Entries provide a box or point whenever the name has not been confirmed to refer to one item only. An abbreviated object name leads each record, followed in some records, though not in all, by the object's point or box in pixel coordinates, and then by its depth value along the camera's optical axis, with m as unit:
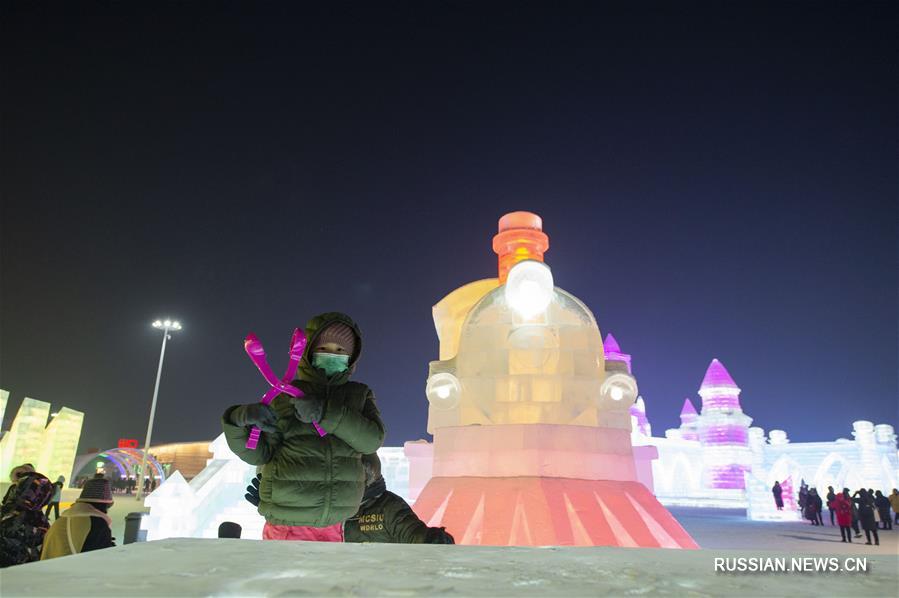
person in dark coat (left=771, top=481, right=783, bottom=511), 18.08
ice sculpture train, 7.16
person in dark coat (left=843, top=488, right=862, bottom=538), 11.86
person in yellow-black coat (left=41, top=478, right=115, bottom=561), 3.90
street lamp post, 23.22
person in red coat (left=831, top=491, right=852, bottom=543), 11.27
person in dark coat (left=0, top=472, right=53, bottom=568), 4.88
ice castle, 28.95
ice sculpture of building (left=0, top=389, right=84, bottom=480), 21.97
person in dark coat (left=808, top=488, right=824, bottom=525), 15.49
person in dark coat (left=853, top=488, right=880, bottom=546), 11.02
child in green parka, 3.13
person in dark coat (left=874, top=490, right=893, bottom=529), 13.55
